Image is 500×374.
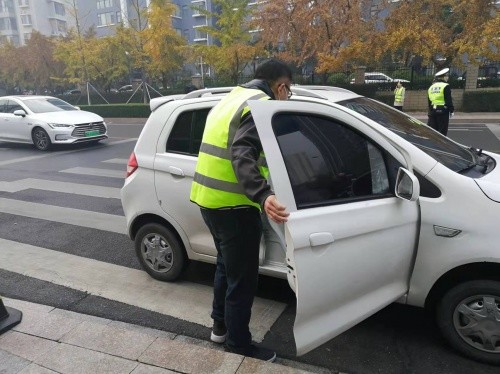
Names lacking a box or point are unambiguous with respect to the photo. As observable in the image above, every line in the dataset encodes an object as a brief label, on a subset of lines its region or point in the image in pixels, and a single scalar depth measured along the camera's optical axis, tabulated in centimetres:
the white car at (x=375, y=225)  225
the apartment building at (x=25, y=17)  6388
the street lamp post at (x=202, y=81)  2997
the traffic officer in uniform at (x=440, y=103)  911
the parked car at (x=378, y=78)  2202
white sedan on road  1142
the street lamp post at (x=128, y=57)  2865
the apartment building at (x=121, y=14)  5528
